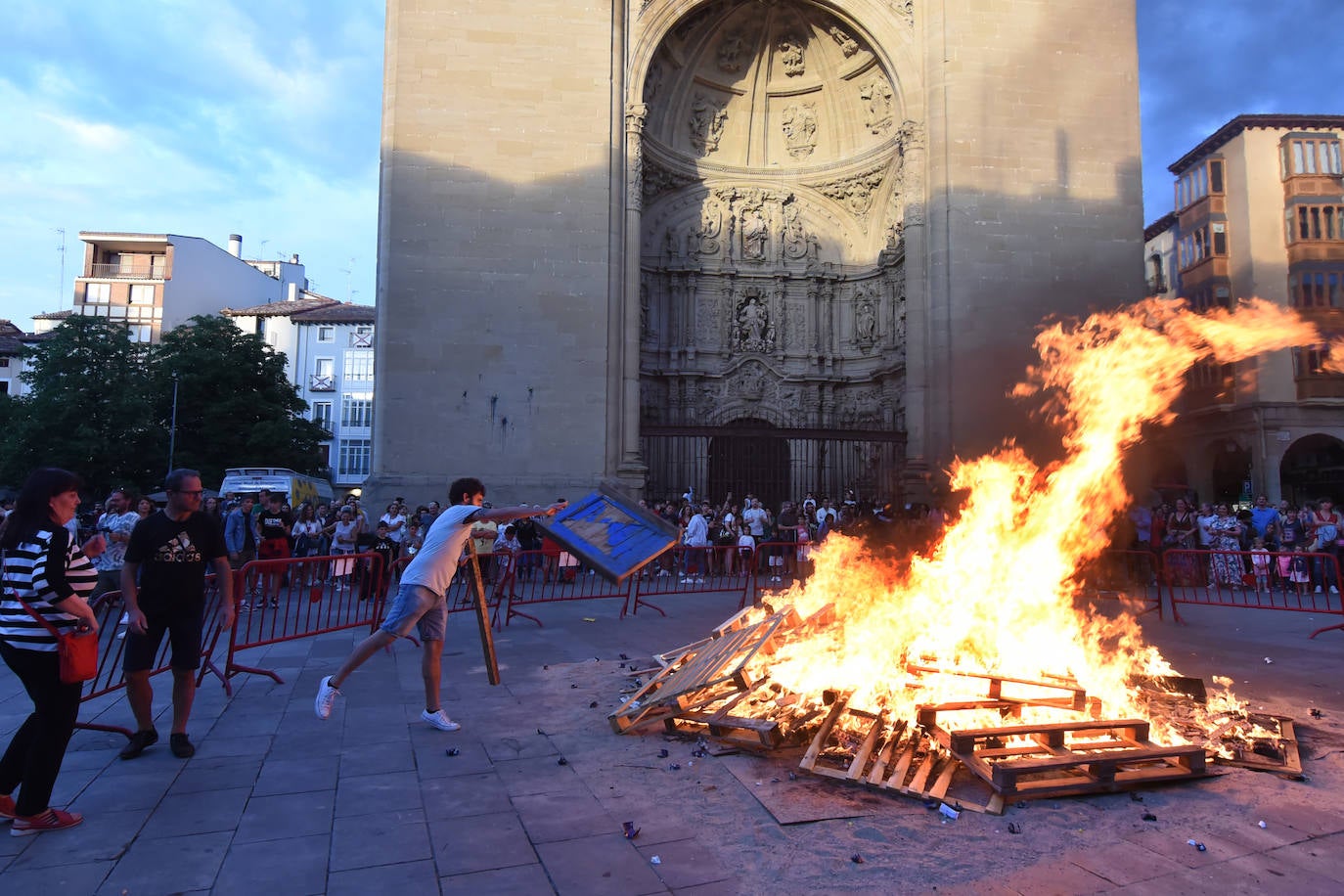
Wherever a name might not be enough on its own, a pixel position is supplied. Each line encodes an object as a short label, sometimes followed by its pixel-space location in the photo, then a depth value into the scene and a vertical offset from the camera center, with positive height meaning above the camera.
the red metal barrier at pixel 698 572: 14.16 -1.15
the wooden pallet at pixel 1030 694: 5.24 -1.23
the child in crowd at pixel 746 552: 14.05 -0.76
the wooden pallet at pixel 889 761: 4.46 -1.49
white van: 25.12 +0.77
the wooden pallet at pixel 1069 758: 4.43 -1.41
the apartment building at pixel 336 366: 50.84 +8.94
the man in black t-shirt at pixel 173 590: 5.16 -0.54
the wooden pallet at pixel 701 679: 5.70 -1.26
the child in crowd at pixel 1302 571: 12.66 -0.93
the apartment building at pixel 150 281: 50.91 +14.48
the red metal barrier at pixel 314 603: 8.31 -1.34
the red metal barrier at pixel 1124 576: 13.38 -1.08
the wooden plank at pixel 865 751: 4.61 -1.42
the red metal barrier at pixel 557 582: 12.93 -1.28
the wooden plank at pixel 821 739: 4.76 -1.41
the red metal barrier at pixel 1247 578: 12.34 -1.08
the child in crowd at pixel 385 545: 14.01 -0.65
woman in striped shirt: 4.00 -0.65
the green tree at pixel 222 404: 33.59 +4.35
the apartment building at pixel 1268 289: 29.20 +8.71
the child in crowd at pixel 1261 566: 13.13 -0.85
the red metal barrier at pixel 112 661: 6.02 -1.50
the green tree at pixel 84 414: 31.16 +3.59
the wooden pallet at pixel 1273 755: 4.78 -1.48
